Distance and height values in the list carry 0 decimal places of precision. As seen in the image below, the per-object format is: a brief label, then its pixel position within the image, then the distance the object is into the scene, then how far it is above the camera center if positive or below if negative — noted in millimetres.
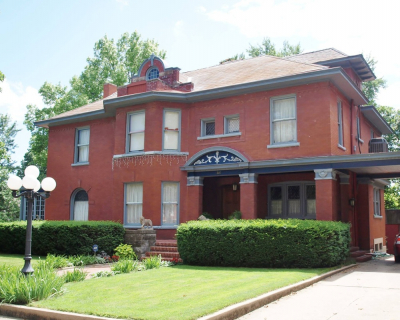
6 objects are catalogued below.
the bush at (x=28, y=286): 8555 -1624
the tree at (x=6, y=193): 43406 +1113
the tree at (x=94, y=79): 35844 +10445
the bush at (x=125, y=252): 15766 -1682
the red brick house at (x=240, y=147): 16094 +2387
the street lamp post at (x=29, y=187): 10125 +415
